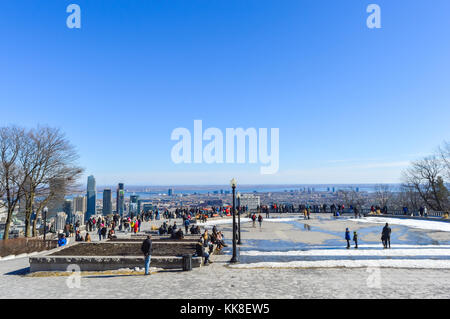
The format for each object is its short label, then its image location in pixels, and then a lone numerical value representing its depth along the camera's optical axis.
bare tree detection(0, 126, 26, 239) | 29.27
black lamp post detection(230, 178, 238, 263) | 14.41
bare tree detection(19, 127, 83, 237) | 31.20
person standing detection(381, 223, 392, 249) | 17.59
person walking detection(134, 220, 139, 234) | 26.67
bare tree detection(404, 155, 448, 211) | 50.65
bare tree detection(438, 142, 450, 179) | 46.03
